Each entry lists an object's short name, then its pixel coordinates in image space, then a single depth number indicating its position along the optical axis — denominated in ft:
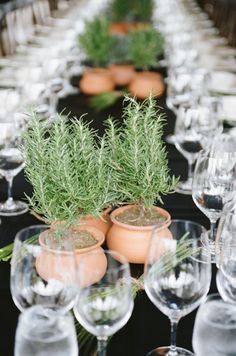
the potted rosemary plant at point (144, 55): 9.73
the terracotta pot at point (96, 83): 10.19
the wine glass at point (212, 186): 5.11
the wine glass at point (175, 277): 3.81
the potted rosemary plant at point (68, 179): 4.29
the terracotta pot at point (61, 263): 3.65
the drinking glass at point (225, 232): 4.30
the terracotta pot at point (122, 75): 10.82
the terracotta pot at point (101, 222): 4.69
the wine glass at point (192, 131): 6.53
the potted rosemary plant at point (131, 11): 16.60
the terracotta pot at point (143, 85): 9.70
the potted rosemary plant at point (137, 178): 4.52
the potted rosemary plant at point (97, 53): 10.21
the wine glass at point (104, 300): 3.57
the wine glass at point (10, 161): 5.75
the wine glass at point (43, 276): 3.71
